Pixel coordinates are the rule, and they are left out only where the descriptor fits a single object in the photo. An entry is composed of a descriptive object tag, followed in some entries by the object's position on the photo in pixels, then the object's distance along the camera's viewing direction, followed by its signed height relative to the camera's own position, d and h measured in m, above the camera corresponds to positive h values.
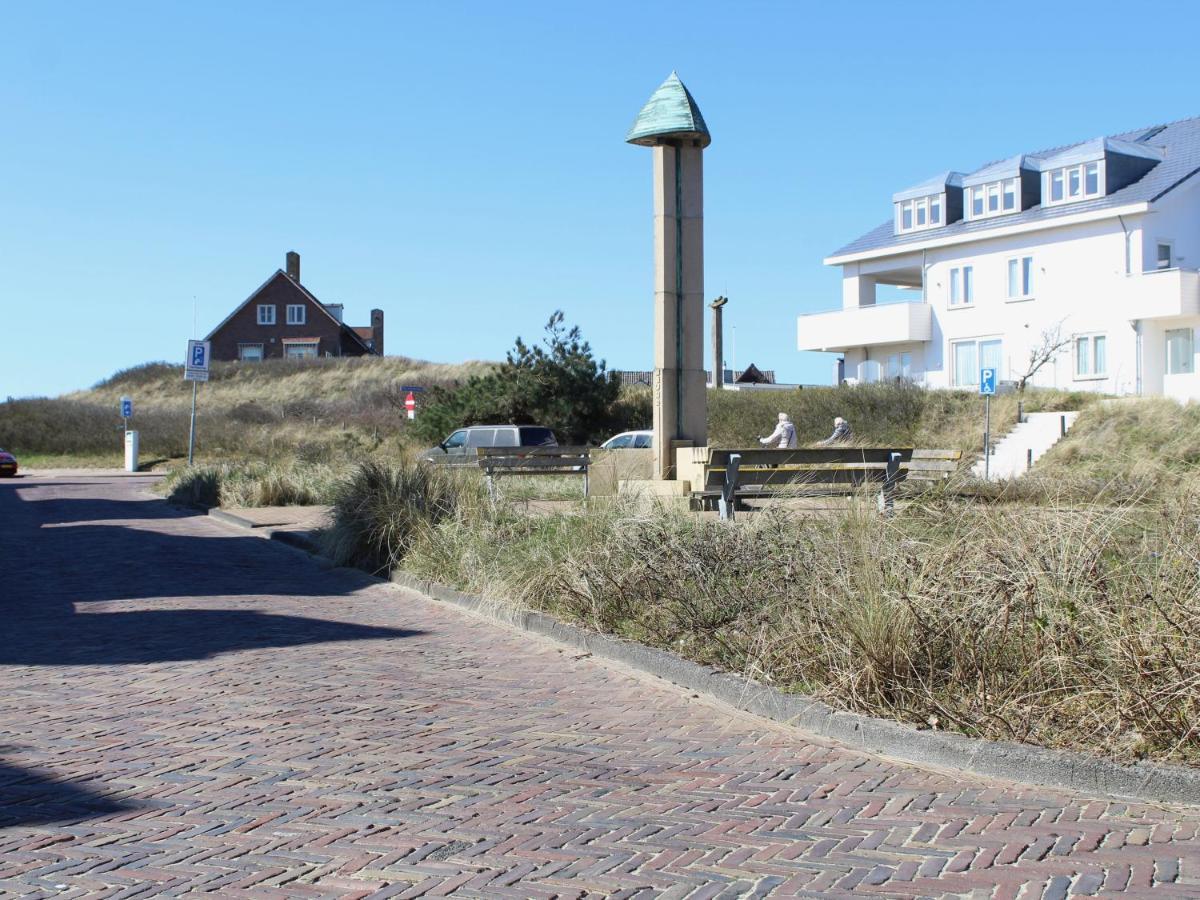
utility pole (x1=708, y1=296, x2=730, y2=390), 46.29 +3.59
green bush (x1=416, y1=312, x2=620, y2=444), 41.00 +1.37
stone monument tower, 19.34 +2.57
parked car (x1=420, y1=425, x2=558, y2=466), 34.00 +0.05
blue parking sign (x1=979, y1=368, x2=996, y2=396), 29.52 +1.23
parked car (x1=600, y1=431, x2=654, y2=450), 31.67 -0.08
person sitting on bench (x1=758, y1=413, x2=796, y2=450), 21.64 +0.03
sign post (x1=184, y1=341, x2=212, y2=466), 30.66 +1.96
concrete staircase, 33.59 -0.12
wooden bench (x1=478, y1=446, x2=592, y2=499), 18.00 -0.35
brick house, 81.75 +7.37
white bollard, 44.28 -0.38
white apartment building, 38.72 +5.40
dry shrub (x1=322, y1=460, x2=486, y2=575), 12.87 -0.73
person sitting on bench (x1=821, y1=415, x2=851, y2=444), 22.75 +0.08
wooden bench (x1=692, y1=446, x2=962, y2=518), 14.45 -0.39
